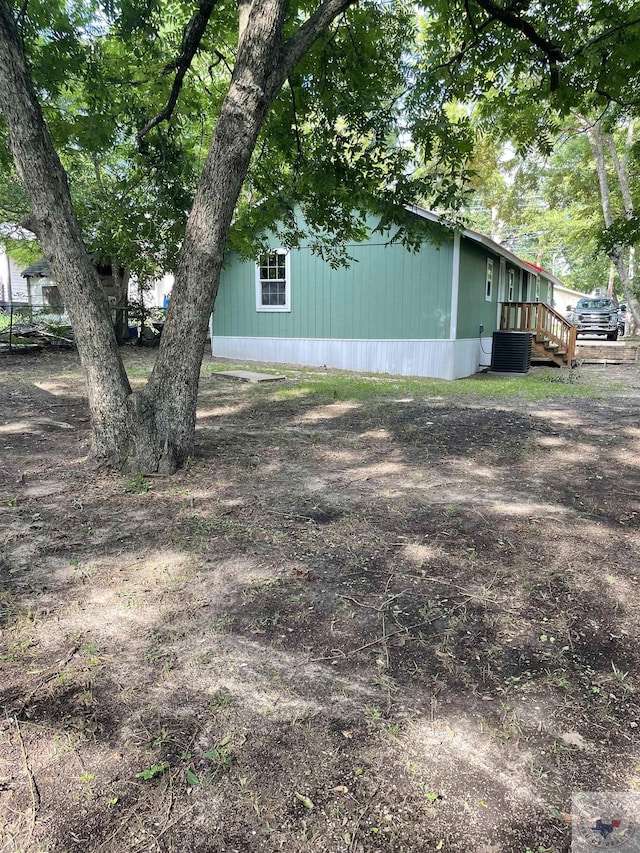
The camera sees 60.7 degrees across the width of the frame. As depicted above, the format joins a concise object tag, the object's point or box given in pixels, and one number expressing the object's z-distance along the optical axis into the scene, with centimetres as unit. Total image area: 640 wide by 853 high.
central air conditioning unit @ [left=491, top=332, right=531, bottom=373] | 1443
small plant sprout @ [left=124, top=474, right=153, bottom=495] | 434
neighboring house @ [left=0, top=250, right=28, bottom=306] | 3017
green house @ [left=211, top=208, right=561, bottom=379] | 1289
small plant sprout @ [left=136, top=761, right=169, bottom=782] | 171
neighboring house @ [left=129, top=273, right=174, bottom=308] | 3441
